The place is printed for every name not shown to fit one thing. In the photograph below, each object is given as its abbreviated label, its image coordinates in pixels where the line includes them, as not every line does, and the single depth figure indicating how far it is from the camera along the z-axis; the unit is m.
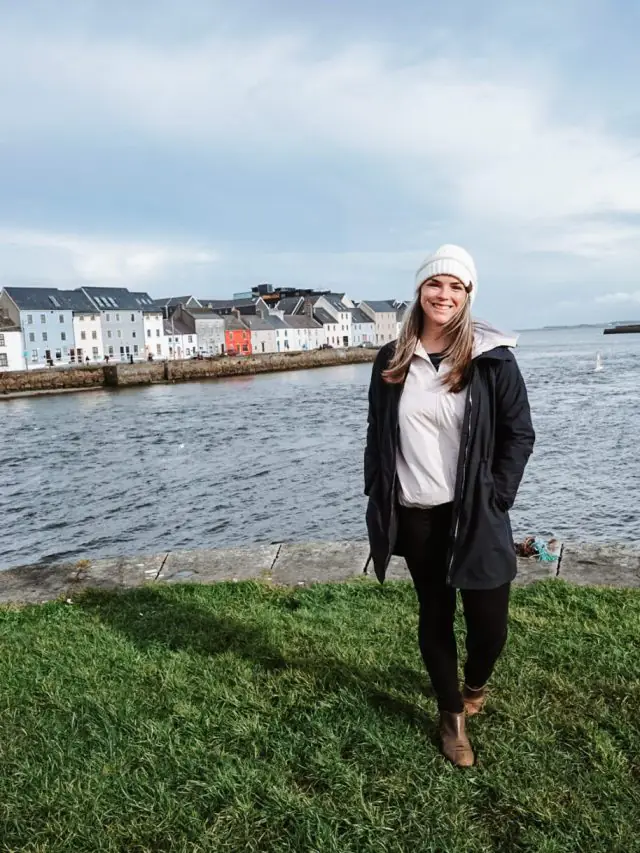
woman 3.00
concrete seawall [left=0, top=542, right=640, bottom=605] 5.58
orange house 97.12
